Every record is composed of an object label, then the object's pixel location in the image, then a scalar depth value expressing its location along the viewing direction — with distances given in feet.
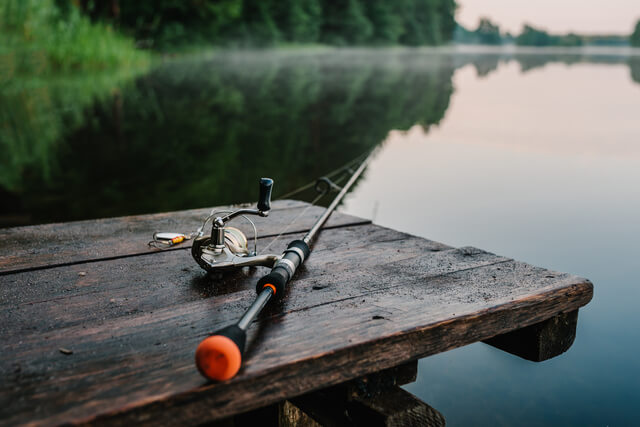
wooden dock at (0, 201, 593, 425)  3.94
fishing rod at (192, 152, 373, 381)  3.83
